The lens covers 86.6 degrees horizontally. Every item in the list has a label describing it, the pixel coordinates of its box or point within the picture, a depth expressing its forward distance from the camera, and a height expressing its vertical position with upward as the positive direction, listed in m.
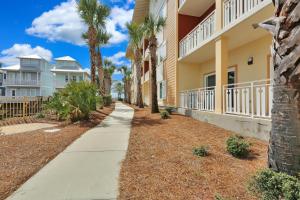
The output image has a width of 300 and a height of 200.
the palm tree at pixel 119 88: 64.67 +5.09
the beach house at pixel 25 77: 33.42 +5.06
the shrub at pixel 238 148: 4.16 -1.26
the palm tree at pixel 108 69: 35.05 +7.57
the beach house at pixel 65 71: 35.86 +6.75
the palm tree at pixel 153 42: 10.98 +4.10
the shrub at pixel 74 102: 8.86 -0.07
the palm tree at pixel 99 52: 17.31 +5.63
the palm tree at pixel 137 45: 15.63 +5.89
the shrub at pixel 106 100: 18.91 +0.08
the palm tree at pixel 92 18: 13.27 +7.23
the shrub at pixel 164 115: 9.25 -0.85
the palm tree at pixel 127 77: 37.57 +5.60
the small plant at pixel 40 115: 10.68 -0.99
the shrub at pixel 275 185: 1.99 -1.14
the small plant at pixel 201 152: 4.24 -1.38
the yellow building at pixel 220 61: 5.58 +2.30
